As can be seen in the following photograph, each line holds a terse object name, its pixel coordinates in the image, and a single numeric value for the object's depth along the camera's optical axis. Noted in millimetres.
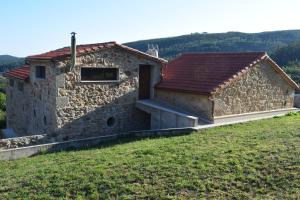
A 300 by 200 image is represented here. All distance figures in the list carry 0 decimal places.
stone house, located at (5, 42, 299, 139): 14938
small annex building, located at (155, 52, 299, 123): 15266
